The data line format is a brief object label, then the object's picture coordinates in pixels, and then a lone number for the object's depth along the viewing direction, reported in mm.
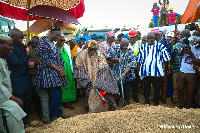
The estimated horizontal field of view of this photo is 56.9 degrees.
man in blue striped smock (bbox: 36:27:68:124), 3326
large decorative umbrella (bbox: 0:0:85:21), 4441
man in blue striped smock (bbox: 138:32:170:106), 4160
